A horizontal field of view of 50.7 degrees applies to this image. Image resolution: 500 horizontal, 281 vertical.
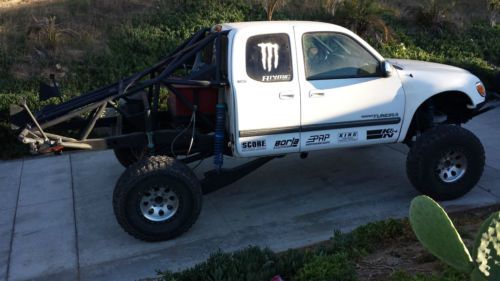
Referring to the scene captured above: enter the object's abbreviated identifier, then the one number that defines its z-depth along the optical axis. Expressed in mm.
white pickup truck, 5051
